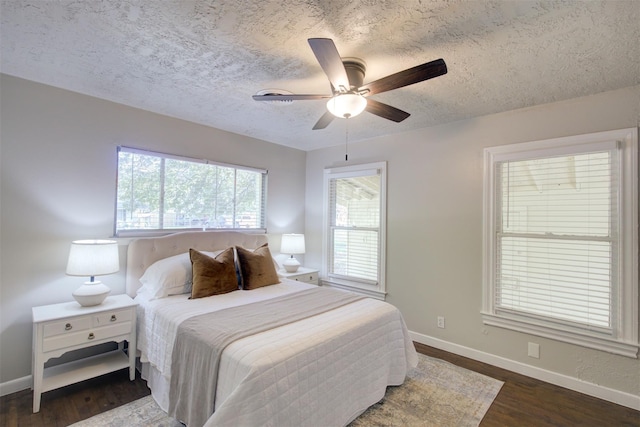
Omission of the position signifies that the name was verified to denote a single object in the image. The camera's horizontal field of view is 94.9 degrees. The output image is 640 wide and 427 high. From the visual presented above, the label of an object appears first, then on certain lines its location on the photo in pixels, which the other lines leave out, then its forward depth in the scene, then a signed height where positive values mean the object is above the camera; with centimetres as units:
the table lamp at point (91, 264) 232 -41
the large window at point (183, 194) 300 +25
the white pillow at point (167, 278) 263 -59
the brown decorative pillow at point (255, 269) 299 -56
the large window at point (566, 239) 238 -16
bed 154 -88
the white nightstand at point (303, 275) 386 -78
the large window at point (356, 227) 391 -14
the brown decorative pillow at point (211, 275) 265 -56
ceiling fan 160 +85
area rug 207 -145
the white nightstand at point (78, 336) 212 -96
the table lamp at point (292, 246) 404 -41
